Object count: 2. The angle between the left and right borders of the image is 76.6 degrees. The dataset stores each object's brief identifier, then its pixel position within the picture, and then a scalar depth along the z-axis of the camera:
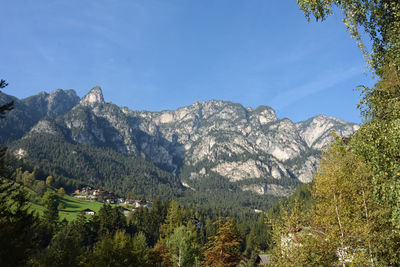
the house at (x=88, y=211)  125.10
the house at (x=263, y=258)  50.30
